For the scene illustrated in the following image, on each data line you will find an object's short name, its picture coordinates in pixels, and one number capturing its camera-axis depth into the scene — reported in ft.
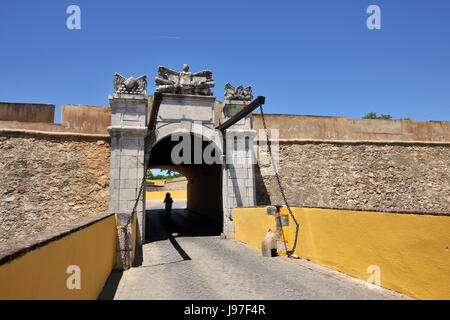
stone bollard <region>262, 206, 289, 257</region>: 22.86
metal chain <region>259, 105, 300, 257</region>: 21.84
